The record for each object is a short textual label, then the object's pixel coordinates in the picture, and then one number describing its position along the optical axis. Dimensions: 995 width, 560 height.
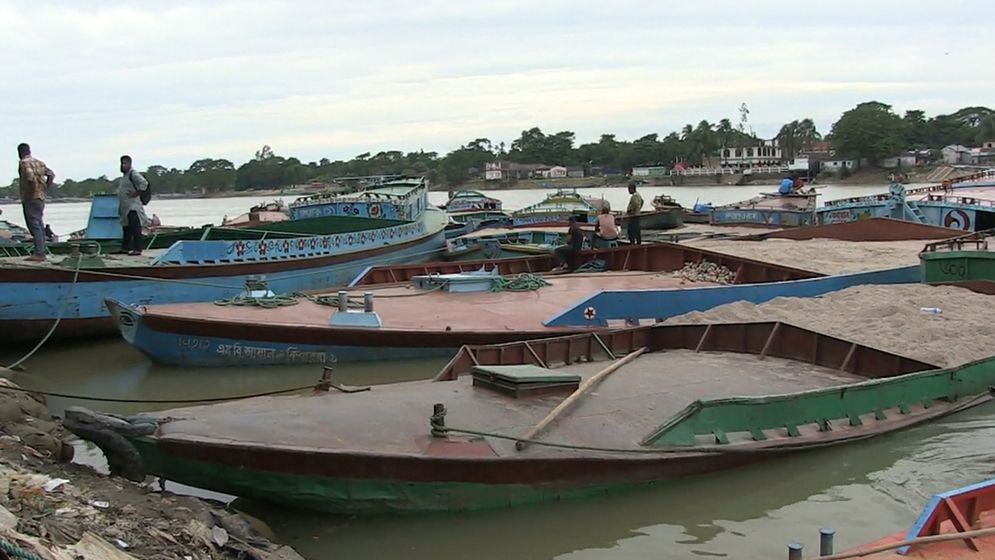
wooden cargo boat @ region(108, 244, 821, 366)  10.89
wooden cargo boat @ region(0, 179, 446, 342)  12.27
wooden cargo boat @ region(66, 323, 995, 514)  5.93
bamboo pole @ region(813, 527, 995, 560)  4.26
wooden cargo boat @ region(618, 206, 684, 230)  31.97
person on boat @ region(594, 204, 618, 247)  16.41
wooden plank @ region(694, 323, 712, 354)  9.60
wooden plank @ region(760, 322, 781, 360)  9.42
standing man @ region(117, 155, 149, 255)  13.84
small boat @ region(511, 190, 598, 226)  26.27
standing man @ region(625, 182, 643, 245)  16.62
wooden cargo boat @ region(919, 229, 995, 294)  12.13
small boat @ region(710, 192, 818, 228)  27.22
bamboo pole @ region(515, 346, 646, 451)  6.34
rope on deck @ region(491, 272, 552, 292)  13.46
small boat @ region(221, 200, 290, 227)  22.33
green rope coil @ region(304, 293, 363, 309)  12.03
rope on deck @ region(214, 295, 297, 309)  12.10
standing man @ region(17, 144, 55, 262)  12.52
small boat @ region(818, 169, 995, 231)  22.34
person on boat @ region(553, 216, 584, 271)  15.52
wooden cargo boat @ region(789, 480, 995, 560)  4.39
